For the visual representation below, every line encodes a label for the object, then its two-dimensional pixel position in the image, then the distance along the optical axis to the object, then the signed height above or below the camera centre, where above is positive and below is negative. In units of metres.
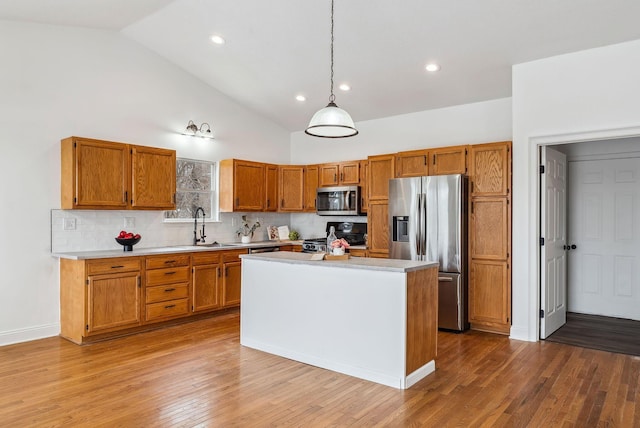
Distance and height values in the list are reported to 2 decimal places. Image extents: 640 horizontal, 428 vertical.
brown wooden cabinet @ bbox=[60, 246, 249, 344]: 4.50 -0.82
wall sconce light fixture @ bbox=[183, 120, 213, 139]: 5.96 +1.21
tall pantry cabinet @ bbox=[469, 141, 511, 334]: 4.82 -0.20
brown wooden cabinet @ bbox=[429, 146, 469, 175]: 5.14 +0.69
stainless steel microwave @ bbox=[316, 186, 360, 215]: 6.41 +0.27
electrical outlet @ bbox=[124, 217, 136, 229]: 5.39 -0.05
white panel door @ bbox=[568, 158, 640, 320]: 5.60 -0.24
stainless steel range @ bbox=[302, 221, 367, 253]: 6.43 -0.26
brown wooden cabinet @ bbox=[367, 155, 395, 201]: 5.78 +0.58
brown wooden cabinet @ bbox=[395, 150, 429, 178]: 5.46 +0.69
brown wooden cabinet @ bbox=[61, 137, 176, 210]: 4.67 +0.48
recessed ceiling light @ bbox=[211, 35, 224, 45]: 5.05 +2.06
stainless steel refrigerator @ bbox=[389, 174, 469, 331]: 4.93 -0.17
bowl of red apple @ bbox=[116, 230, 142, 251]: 4.91 -0.24
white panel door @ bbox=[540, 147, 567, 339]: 4.70 -0.25
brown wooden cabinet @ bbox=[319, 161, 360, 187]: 6.50 +0.68
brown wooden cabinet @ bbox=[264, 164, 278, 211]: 6.84 +0.49
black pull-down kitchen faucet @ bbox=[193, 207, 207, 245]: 6.16 -0.19
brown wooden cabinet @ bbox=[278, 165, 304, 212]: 7.06 +0.49
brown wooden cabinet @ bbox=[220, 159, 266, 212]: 6.31 +0.48
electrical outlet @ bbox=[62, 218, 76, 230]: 4.88 -0.06
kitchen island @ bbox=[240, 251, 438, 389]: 3.36 -0.80
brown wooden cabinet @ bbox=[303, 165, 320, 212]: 6.98 +0.51
